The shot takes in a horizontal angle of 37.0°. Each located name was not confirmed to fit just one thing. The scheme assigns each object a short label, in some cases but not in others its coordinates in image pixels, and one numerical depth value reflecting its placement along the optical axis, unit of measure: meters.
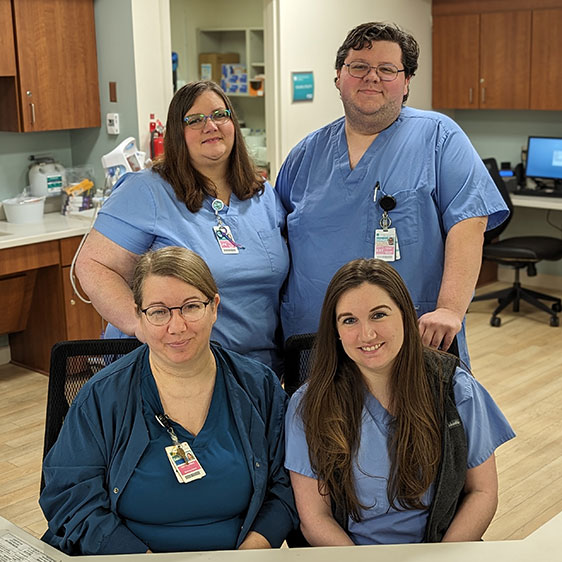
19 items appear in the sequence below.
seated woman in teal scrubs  1.70
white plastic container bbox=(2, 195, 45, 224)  4.42
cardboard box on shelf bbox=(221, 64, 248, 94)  6.12
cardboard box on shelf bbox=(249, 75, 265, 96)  5.95
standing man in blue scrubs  2.16
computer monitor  5.59
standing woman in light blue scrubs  2.19
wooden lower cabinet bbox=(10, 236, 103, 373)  4.31
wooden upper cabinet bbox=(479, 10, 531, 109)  5.52
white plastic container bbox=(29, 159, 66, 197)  4.61
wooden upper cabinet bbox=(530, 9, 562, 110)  5.36
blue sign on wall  4.93
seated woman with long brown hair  1.69
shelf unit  6.21
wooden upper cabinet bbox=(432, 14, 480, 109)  5.78
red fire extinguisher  4.47
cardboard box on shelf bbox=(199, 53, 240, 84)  6.33
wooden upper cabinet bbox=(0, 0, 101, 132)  4.22
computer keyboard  5.51
